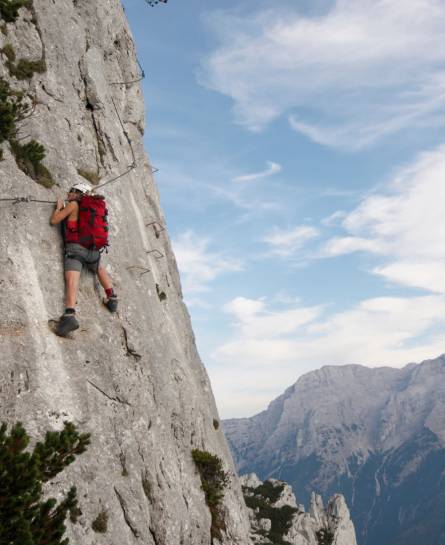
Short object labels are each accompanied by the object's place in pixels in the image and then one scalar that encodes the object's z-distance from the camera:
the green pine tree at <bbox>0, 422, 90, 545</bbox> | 8.93
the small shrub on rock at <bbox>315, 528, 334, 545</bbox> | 83.75
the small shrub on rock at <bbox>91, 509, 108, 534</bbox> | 12.53
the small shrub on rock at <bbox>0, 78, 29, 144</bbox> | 14.75
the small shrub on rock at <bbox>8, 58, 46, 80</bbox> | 18.00
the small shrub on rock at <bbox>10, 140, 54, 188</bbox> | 15.77
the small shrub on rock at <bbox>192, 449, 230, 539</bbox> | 18.77
